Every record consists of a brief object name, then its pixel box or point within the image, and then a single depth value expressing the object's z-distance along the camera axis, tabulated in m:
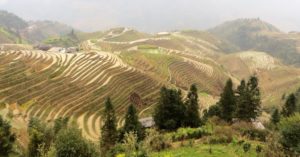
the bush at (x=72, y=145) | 21.30
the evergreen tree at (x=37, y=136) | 29.16
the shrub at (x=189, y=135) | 26.52
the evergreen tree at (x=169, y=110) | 36.22
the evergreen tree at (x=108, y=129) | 33.44
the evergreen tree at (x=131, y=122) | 33.62
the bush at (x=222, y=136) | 24.52
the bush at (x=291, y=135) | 20.14
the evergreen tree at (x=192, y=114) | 36.44
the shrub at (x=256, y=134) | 26.62
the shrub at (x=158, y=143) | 23.91
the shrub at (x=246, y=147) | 22.19
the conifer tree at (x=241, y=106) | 38.75
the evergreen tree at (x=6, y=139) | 28.98
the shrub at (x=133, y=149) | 17.53
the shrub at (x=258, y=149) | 21.42
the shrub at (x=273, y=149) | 18.45
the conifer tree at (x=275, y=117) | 41.86
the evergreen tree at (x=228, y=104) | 40.81
